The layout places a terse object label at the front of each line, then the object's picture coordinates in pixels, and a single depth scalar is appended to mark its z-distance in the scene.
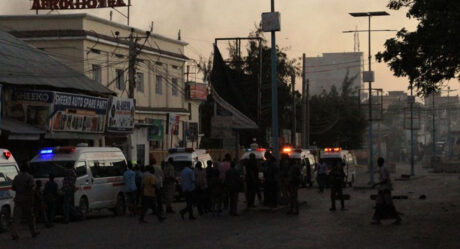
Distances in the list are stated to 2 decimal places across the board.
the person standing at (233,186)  27.36
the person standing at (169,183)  30.20
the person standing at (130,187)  29.08
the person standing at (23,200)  20.61
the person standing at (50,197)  25.25
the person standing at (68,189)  25.81
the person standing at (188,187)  26.19
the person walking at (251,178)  29.12
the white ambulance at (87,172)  27.17
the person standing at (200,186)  27.64
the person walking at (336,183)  29.06
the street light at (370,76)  50.29
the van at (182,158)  37.16
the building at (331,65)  188.00
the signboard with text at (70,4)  51.12
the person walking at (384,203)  22.88
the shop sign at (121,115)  41.38
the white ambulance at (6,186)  22.80
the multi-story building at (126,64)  48.28
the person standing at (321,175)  46.10
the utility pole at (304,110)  70.24
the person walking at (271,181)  28.95
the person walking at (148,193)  25.44
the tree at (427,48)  23.03
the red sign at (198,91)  64.67
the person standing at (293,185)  26.97
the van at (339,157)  53.22
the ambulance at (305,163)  50.57
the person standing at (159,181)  26.91
